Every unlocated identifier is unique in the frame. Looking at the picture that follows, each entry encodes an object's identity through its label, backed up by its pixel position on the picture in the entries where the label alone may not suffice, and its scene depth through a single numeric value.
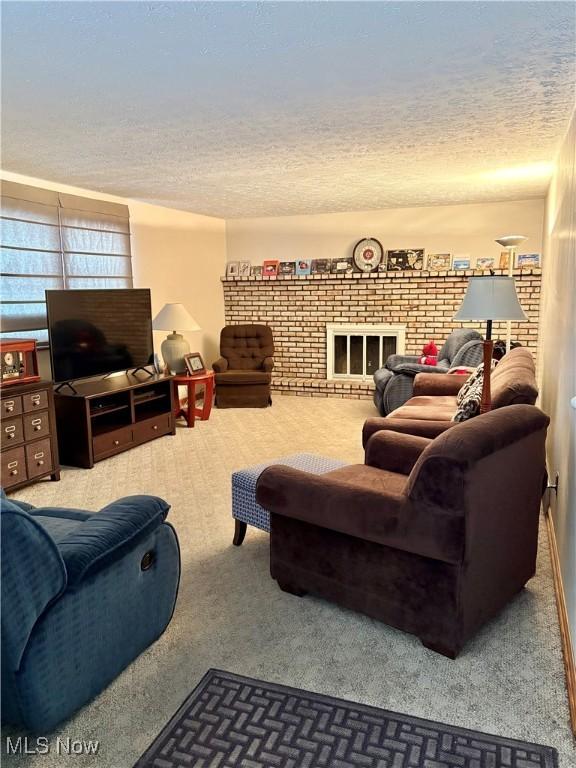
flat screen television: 4.54
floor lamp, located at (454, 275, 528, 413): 3.00
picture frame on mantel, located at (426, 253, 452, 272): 6.69
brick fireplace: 6.74
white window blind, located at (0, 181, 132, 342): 4.33
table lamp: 5.75
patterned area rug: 1.71
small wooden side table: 5.78
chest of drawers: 3.85
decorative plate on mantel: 6.95
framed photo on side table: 5.93
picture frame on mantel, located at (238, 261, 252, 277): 7.52
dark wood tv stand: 4.52
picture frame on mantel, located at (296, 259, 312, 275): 7.28
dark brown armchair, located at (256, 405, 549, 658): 2.07
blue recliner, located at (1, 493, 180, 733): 1.67
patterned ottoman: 3.00
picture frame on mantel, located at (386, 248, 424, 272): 6.80
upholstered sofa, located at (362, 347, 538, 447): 2.73
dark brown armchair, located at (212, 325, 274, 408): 6.63
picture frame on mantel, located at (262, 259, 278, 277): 7.42
